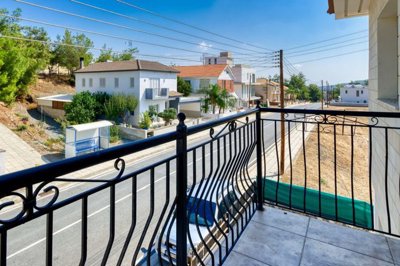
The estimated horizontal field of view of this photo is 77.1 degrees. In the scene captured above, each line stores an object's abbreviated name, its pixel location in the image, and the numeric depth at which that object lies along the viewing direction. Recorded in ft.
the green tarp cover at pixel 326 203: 15.67
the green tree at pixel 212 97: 68.69
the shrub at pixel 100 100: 56.18
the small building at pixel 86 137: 35.65
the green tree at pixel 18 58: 49.62
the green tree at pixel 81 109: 50.78
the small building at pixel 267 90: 126.72
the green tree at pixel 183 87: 79.93
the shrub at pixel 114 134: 44.16
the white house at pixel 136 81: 56.70
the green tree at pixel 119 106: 54.19
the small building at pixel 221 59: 122.52
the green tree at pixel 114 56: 97.91
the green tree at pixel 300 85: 171.64
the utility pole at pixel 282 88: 32.78
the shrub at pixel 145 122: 51.52
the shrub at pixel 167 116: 56.39
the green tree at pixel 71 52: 86.69
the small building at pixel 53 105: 59.21
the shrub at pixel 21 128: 44.93
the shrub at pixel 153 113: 57.00
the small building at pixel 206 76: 80.07
